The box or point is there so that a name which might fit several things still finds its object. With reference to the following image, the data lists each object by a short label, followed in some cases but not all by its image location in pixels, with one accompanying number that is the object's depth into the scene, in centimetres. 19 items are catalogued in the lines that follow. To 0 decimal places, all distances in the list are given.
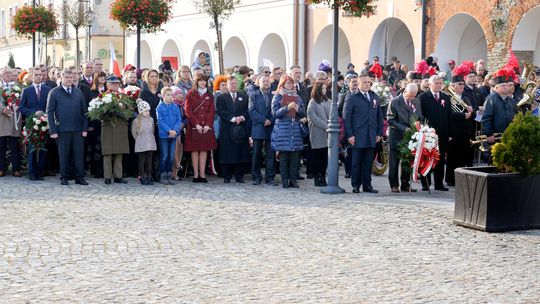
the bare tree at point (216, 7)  3528
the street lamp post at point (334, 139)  1686
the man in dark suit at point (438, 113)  1747
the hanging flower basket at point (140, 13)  2678
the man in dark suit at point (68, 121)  1755
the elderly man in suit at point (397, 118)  1705
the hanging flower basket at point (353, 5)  1702
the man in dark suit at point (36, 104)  1858
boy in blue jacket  1800
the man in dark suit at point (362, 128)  1702
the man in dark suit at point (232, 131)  1841
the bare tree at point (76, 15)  5231
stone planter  1282
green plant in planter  1295
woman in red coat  1822
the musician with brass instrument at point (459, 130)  1803
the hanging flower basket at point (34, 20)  3878
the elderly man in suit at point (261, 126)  1822
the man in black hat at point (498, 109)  1705
